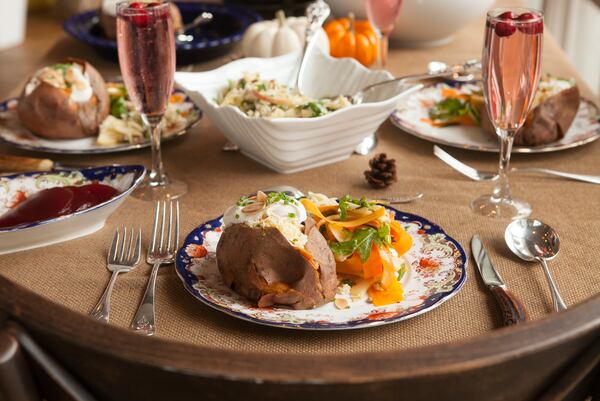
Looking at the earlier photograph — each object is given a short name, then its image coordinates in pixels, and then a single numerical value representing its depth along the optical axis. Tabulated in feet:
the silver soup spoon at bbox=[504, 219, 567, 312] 3.45
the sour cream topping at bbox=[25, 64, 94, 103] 4.79
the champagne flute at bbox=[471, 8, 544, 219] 3.71
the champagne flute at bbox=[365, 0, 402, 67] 6.07
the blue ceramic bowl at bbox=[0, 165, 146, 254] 3.54
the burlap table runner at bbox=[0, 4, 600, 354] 2.93
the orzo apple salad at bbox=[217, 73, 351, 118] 4.46
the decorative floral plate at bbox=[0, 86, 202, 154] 4.68
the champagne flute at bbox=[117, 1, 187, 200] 4.06
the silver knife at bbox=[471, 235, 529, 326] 2.95
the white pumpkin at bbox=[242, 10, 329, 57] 6.09
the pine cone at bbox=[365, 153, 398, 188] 4.24
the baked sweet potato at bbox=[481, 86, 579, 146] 4.59
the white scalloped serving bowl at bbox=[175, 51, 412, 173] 4.23
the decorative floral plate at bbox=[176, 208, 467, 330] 2.87
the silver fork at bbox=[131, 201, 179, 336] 2.99
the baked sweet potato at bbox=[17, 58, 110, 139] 4.74
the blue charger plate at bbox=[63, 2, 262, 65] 6.52
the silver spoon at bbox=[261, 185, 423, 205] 3.89
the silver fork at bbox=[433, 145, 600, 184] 4.29
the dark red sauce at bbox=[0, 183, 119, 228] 3.70
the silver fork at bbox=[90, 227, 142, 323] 3.10
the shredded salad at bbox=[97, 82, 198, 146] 4.83
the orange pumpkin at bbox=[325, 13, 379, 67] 6.52
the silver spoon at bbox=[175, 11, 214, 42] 7.13
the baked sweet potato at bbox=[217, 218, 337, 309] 2.93
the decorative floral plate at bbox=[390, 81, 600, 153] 4.63
